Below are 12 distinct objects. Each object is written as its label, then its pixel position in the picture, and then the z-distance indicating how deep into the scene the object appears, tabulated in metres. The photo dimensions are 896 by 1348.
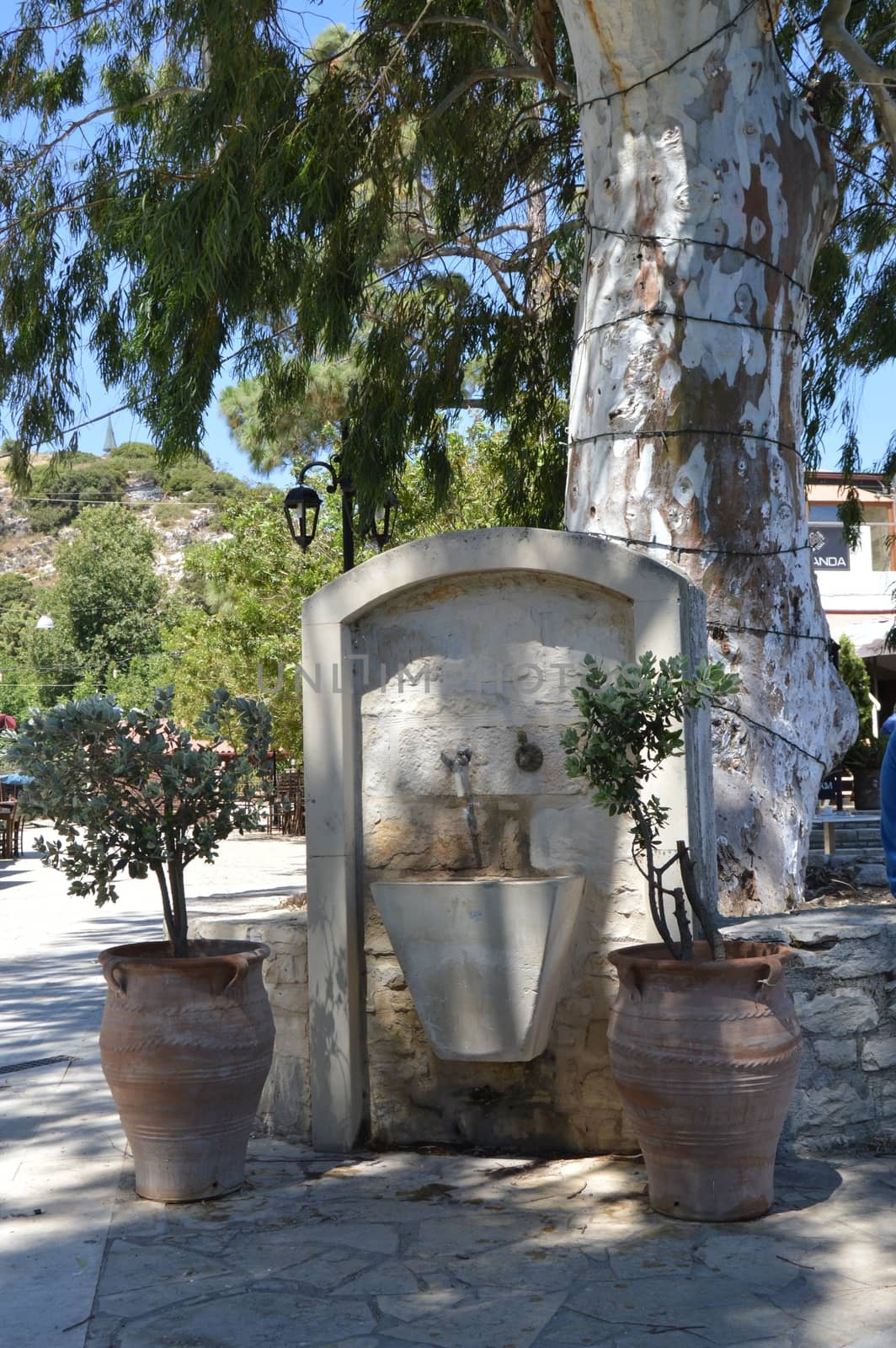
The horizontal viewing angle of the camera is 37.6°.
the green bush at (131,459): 108.06
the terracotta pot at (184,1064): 3.84
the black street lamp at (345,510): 10.80
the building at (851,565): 30.66
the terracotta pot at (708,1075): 3.53
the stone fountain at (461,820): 4.25
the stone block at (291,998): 4.56
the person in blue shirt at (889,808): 4.34
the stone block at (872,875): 6.68
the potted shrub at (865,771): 12.70
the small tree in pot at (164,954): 3.85
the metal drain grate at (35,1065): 5.84
